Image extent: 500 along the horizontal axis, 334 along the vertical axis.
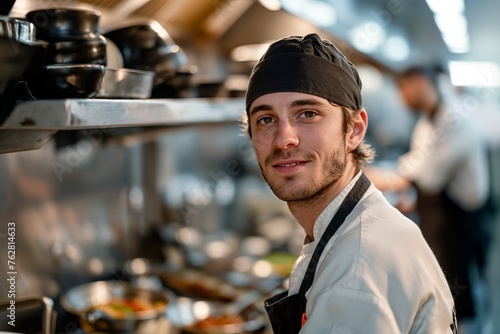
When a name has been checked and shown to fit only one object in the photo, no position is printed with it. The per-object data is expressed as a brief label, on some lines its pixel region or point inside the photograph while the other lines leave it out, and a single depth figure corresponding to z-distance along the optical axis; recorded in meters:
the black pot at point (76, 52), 1.20
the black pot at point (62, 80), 1.14
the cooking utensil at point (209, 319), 2.15
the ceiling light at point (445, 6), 4.42
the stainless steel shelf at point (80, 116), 1.06
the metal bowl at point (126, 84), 1.36
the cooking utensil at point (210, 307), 2.43
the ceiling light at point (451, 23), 5.08
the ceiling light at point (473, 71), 6.19
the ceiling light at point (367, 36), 5.04
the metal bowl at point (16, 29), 0.98
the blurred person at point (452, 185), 3.83
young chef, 1.07
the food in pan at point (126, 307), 2.24
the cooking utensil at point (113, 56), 1.57
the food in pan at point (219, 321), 2.28
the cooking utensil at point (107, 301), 2.00
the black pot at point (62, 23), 1.24
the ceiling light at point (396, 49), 6.42
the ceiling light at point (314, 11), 3.83
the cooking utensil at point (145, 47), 1.69
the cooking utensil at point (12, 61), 0.99
